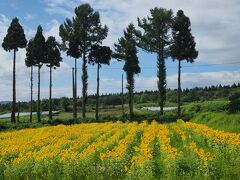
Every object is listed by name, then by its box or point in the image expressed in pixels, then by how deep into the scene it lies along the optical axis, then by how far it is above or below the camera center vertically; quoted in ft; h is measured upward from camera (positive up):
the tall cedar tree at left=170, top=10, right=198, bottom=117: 109.06 +19.56
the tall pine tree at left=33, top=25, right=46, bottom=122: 123.84 +19.84
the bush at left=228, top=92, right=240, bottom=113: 75.27 -2.66
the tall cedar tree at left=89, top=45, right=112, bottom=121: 117.24 +16.17
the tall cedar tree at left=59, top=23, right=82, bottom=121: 116.31 +21.14
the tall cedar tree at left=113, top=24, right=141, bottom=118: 128.51 +18.07
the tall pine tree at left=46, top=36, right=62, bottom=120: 126.00 +18.13
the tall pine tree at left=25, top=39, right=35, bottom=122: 126.43 +16.90
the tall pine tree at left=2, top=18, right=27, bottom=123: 114.01 +22.11
